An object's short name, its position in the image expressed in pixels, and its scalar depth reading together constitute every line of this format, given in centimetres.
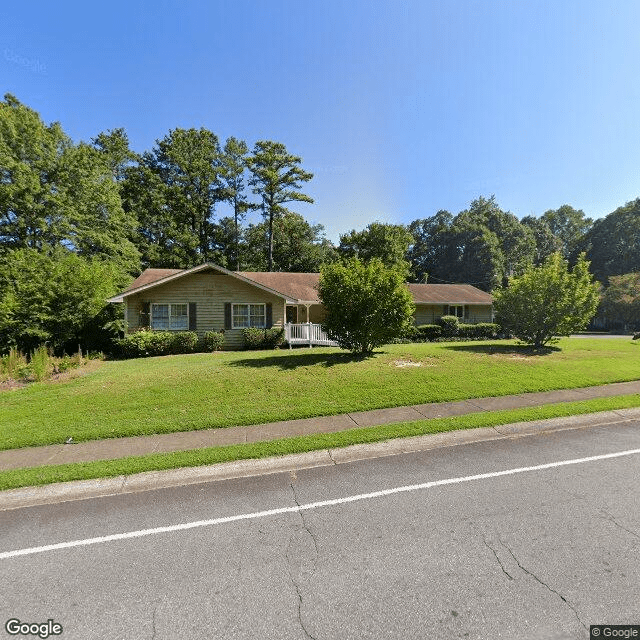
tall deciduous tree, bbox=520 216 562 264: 6212
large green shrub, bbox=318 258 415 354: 1223
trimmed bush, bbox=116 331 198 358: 1611
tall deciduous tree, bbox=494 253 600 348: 1484
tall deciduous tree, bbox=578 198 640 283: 5578
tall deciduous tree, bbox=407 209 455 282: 6175
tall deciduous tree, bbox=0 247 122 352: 1678
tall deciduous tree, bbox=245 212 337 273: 4231
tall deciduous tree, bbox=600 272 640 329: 4166
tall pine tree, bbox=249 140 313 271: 3744
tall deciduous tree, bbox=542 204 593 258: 6881
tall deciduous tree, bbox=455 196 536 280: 5714
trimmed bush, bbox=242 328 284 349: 1838
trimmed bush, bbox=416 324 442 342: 2352
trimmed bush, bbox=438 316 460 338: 2483
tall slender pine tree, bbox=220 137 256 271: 4247
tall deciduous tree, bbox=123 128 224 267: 3744
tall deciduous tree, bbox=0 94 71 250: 2456
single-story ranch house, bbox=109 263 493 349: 1778
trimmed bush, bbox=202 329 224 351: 1767
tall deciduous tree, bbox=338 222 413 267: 3638
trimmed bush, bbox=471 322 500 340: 2582
